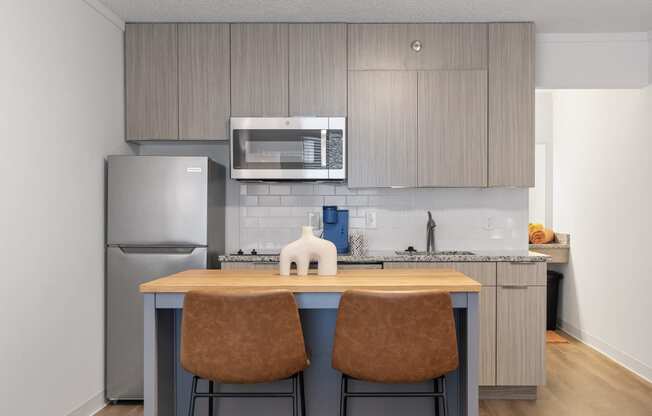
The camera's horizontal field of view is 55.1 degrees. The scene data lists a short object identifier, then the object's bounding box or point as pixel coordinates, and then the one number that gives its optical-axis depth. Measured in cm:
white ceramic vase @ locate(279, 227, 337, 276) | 279
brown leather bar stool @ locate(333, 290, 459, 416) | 232
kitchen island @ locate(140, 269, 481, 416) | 249
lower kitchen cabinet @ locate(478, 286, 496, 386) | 403
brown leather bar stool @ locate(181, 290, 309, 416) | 234
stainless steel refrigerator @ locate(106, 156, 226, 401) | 393
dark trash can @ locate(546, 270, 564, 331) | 599
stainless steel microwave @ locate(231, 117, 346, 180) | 426
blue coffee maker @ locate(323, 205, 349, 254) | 439
